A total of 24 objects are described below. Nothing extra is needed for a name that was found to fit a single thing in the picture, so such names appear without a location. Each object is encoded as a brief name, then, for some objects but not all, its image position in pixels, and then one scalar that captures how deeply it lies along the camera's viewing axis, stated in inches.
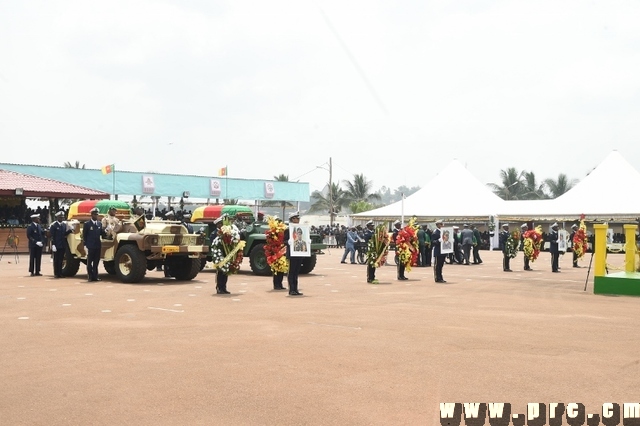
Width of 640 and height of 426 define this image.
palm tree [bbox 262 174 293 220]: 2162.9
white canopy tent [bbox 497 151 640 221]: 1706.4
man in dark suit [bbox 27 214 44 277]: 798.5
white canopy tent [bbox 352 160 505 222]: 1876.2
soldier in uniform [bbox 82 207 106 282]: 709.9
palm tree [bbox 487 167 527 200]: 3292.3
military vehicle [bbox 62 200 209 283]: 695.7
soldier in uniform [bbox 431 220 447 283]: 772.4
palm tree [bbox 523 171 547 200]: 3341.5
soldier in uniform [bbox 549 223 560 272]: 960.3
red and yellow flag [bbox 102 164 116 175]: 1671.0
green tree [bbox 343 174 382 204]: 3122.5
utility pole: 2557.6
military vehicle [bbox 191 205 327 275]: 826.8
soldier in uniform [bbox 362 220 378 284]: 747.4
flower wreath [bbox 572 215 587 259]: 1069.1
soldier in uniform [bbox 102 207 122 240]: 737.6
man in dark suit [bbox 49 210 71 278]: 761.0
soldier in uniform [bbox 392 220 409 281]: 799.1
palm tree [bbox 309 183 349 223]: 3127.5
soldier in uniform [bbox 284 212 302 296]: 605.3
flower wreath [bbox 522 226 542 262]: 993.5
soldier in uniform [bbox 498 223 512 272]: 964.6
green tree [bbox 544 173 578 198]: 3302.2
